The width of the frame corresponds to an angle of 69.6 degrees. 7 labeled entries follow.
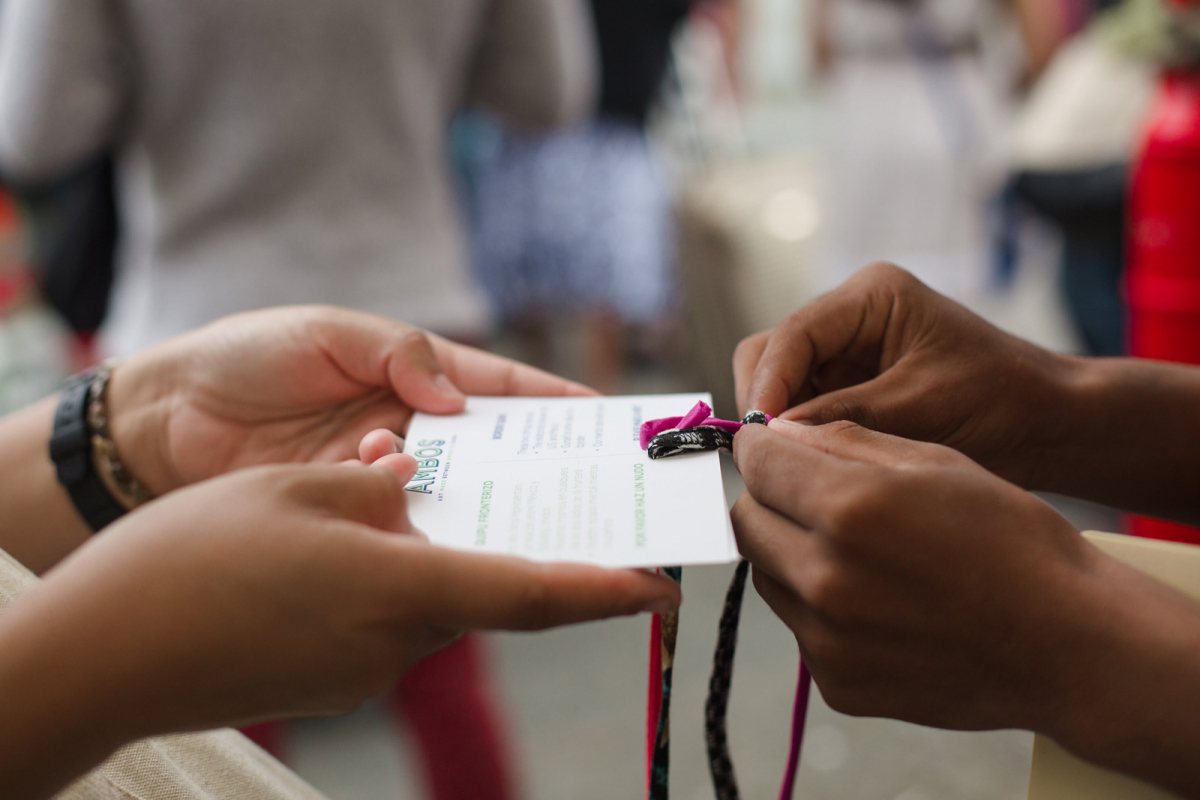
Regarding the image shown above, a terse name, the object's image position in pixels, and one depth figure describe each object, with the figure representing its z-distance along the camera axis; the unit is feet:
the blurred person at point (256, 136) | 3.40
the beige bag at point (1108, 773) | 1.62
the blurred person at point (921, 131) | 6.92
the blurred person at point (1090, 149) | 5.63
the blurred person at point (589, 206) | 6.96
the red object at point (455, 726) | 3.70
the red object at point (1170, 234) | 4.52
